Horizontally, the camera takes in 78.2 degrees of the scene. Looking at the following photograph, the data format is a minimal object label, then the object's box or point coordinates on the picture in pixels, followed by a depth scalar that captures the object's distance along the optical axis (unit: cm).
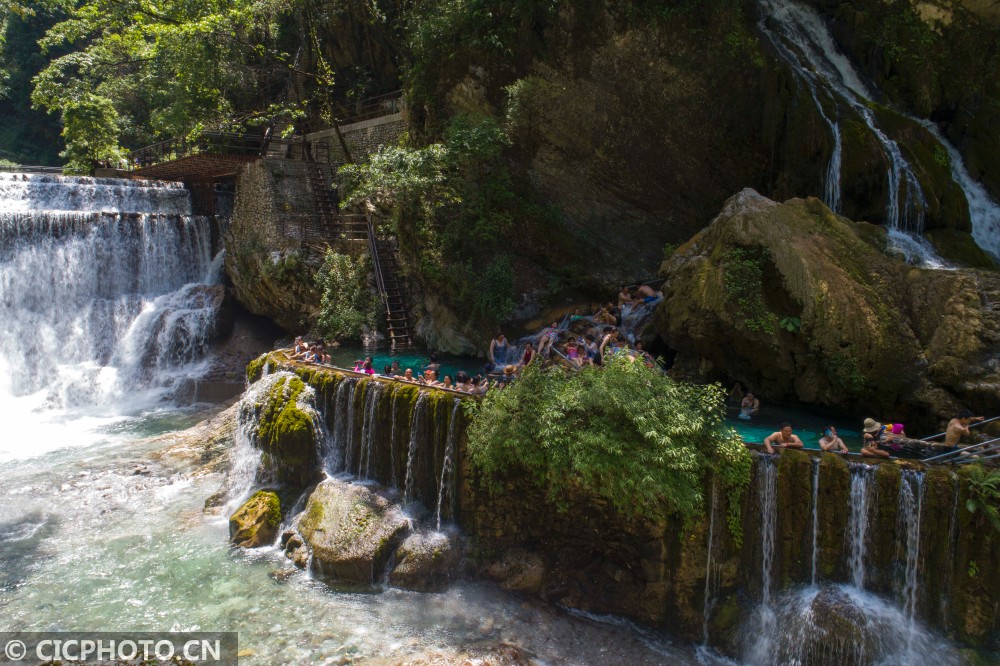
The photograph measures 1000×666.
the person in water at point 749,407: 1083
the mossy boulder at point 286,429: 1106
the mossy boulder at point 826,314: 947
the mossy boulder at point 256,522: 1009
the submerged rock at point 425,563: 888
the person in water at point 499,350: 1404
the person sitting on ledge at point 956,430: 817
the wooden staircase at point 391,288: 1711
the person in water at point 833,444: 814
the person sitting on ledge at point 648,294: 1447
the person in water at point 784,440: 784
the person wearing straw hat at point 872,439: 757
